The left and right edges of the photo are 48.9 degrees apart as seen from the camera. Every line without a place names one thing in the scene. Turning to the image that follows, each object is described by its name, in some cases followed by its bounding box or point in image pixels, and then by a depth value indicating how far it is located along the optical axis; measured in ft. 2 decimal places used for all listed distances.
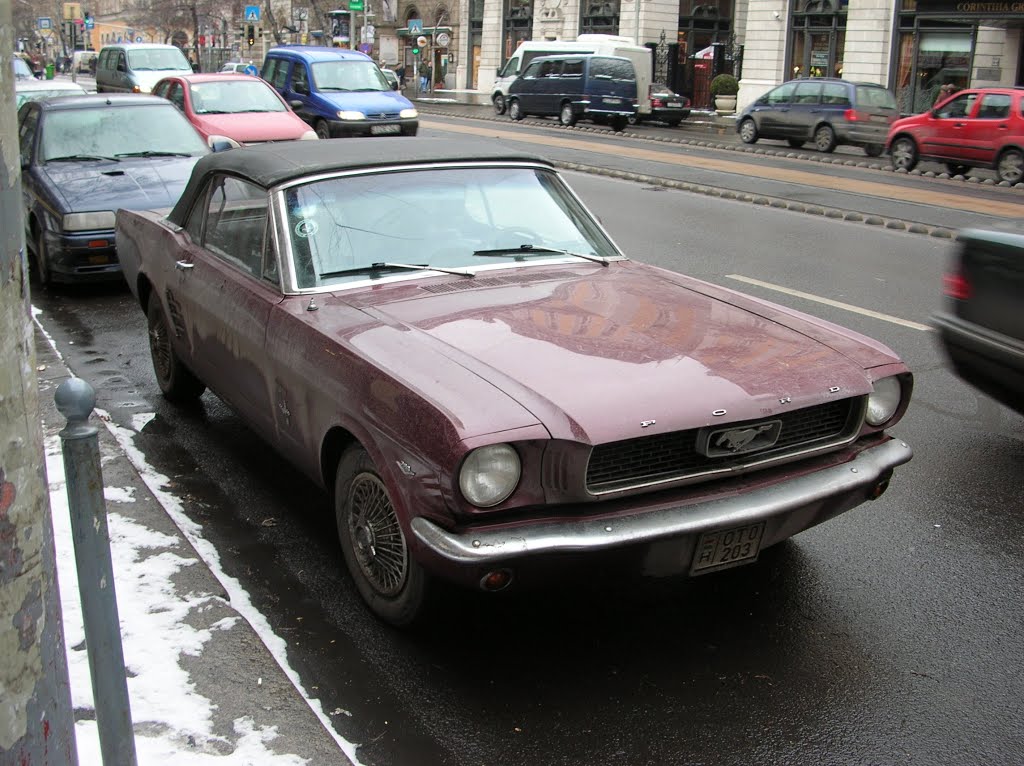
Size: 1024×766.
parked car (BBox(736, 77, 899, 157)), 82.89
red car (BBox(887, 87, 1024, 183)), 66.64
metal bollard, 7.89
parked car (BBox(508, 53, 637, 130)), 104.16
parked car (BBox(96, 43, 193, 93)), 82.28
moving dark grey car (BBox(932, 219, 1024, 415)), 17.71
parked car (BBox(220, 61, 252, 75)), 154.07
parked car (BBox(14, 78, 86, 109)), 56.49
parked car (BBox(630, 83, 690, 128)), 112.57
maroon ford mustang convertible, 11.09
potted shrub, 129.70
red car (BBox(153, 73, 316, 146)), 52.54
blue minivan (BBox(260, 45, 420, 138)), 69.56
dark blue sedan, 30.19
